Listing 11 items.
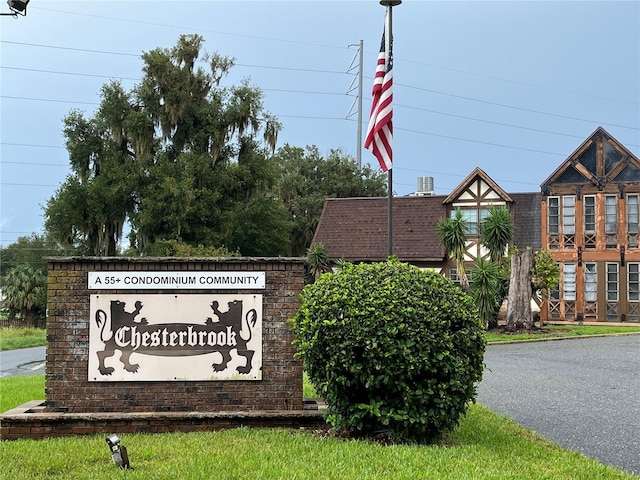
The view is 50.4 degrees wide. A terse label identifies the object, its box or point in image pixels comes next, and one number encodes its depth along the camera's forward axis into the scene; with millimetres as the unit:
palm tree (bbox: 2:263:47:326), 39969
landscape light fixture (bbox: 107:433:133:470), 5551
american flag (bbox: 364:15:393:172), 10086
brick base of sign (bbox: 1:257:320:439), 7527
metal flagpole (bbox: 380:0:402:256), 9773
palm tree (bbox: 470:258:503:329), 23891
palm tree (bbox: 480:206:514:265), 24719
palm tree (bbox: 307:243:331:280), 29266
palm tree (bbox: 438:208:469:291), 25047
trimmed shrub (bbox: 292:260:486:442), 6344
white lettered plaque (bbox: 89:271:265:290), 7617
